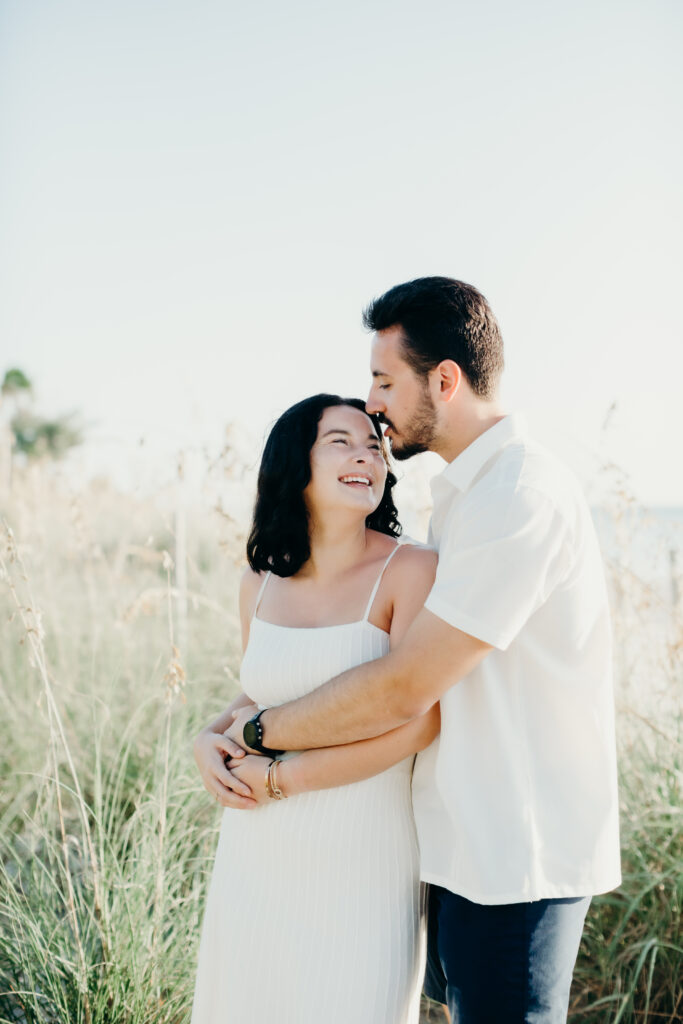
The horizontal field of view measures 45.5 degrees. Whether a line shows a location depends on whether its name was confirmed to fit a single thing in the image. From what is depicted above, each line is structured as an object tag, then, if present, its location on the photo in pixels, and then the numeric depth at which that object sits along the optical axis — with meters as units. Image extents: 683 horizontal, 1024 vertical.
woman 1.88
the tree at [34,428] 38.06
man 1.63
